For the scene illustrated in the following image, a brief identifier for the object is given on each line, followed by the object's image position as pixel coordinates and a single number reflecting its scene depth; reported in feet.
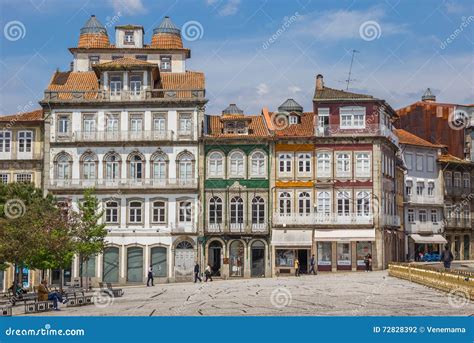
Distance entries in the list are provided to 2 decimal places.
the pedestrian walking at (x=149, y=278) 183.01
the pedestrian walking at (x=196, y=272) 187.93
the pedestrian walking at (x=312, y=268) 199.82
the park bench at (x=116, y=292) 145.05
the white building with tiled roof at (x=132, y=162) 204.13
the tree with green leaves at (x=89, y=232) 170.60
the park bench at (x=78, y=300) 129.08
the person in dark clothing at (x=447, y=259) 169.77
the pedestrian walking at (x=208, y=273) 191.78
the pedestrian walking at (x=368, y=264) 199.52
